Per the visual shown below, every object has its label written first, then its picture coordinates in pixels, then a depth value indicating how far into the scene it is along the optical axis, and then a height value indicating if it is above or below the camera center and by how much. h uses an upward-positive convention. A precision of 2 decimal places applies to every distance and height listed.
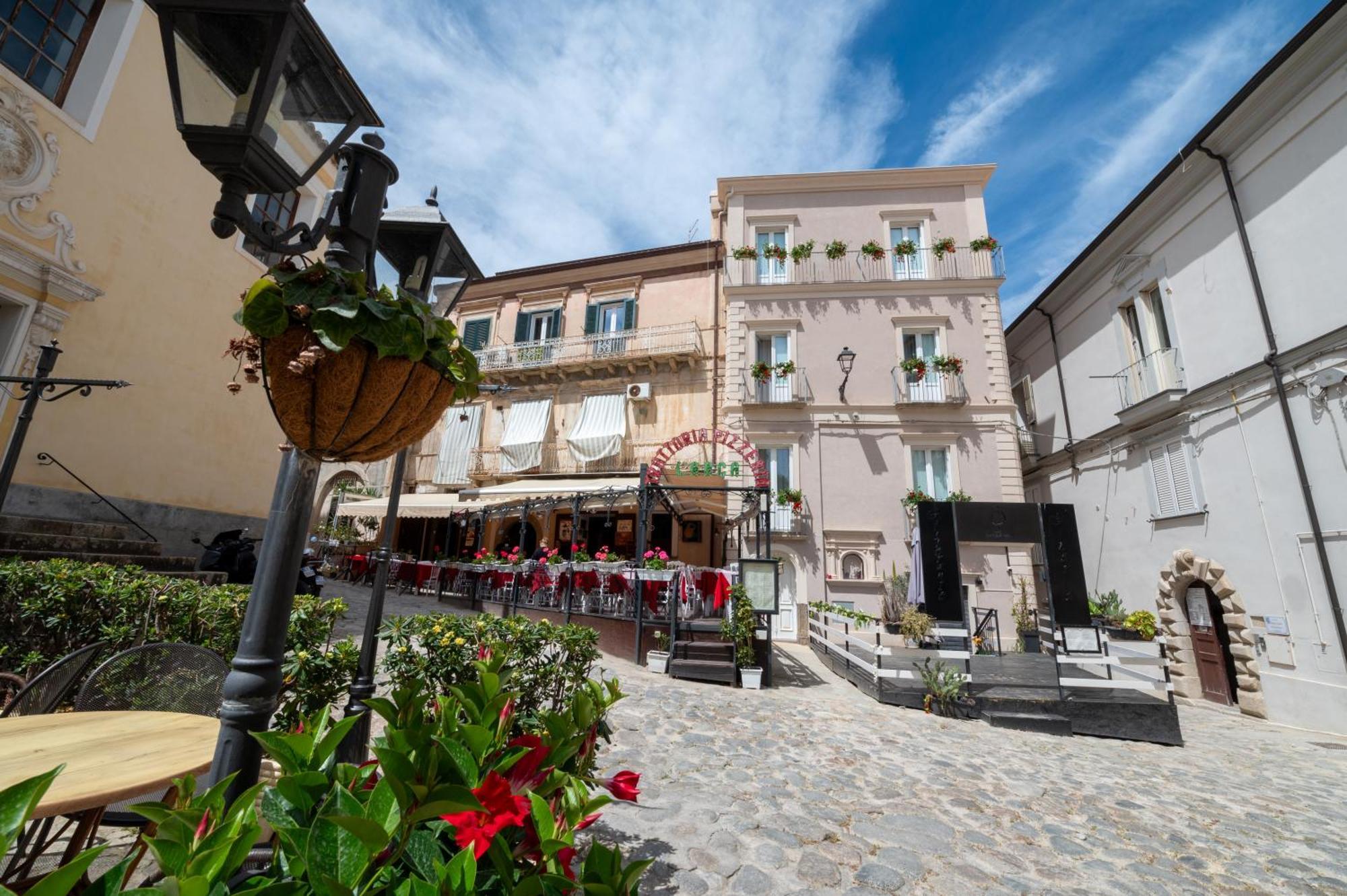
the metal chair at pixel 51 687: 2.58 -0.65
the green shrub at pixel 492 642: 3.36 -0.54
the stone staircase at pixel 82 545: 5.91 +0.11
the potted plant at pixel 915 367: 14.17 +5.68
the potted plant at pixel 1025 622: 11.07 -0.71
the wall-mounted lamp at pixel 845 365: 14.33 +5.80
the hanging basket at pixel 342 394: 1.81 +0.59
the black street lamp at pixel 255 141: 1.67 +1.45
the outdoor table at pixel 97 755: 1.61 -0.69
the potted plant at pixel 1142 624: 10.83 -0.60
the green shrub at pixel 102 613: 4.33 -0.46
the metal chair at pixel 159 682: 2.61 -0.62
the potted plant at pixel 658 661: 8.62 -1.34
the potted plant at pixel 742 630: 8.39 -0.78
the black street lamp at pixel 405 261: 2.90 +1.73
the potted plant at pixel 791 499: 13.66 +2.05
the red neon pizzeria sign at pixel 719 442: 13.05 +3.38
